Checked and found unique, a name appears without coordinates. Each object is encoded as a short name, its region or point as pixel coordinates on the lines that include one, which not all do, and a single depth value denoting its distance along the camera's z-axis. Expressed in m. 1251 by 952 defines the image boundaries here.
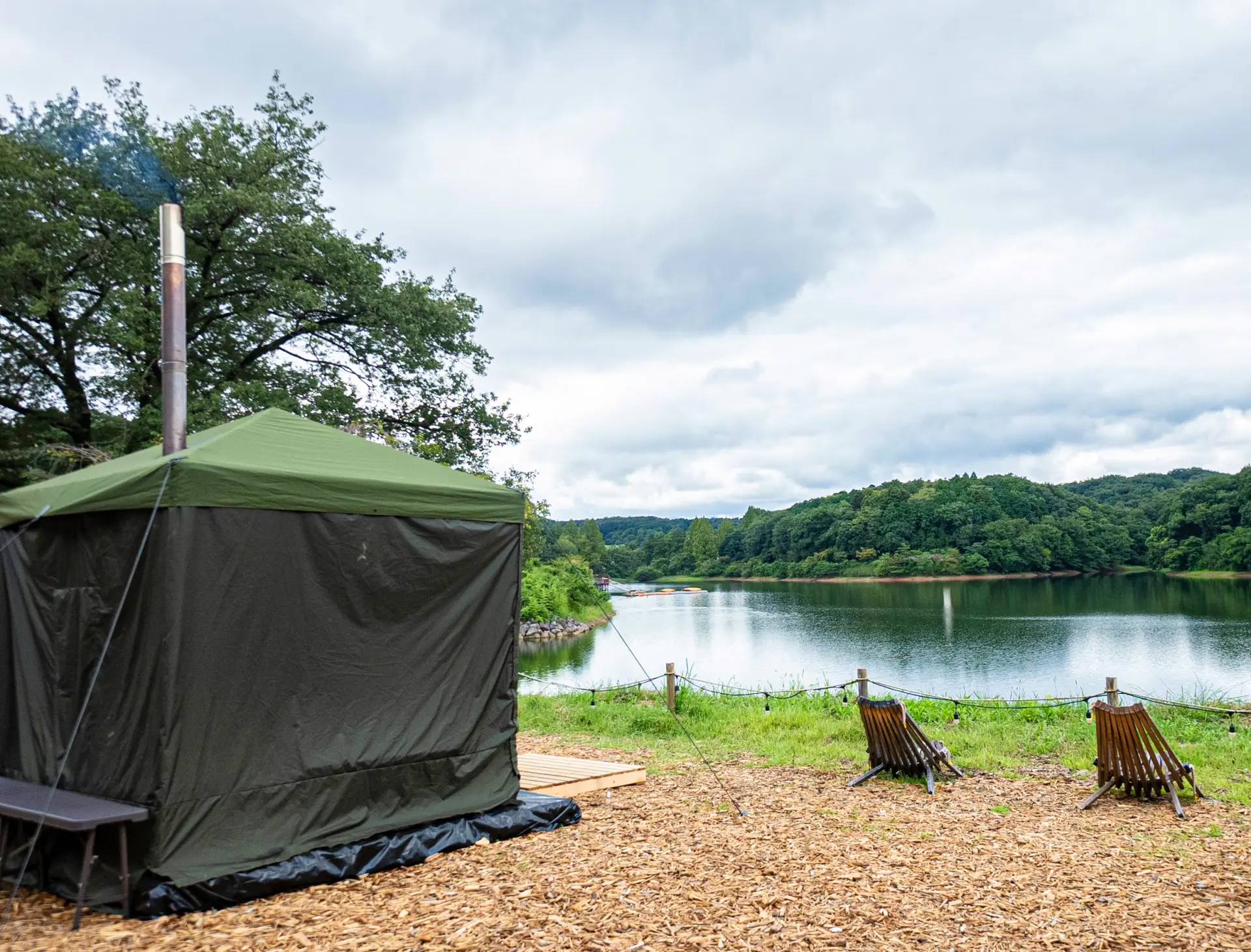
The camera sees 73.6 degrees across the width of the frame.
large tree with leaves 13.18
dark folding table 3.60
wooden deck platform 5.81
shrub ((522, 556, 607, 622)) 33.31
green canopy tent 3.98
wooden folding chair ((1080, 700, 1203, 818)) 5.72
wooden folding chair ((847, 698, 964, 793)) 6.52
